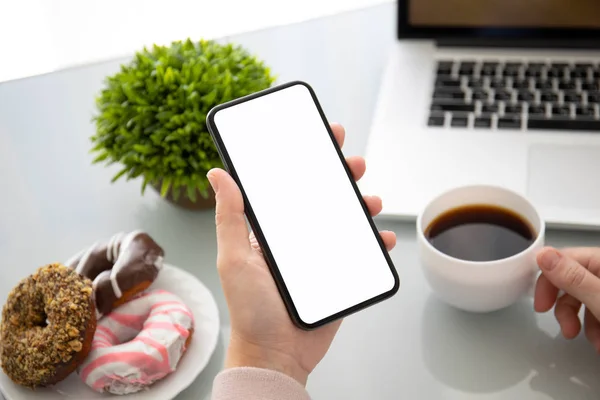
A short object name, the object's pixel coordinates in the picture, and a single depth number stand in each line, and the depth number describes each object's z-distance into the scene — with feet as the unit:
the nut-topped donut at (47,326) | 1.98
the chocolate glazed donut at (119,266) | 2.19
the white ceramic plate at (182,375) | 2.07
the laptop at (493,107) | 2.66
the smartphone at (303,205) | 1.94
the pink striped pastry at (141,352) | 2.01
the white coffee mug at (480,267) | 2.04
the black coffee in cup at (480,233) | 2.21
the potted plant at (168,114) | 2.39
